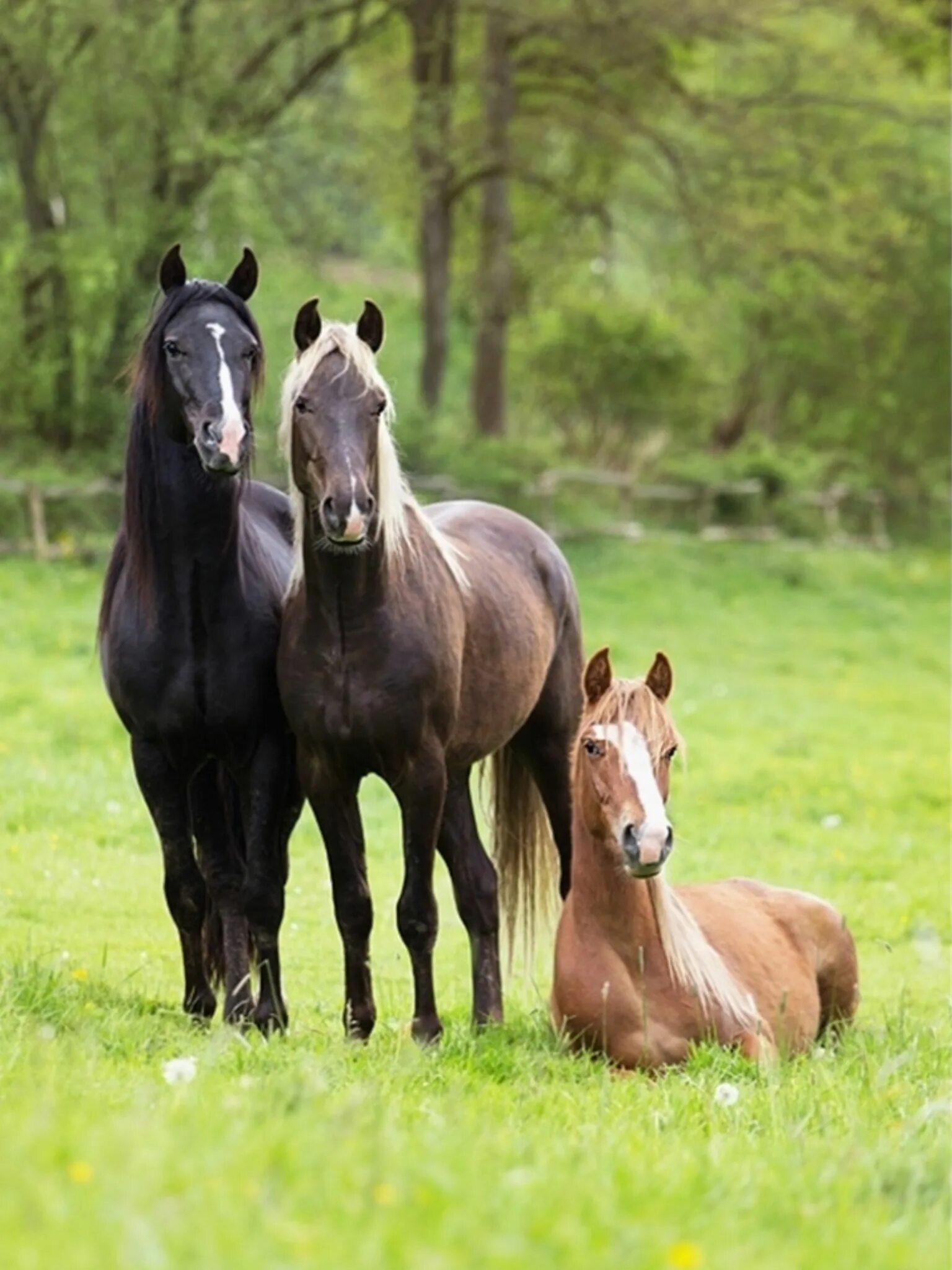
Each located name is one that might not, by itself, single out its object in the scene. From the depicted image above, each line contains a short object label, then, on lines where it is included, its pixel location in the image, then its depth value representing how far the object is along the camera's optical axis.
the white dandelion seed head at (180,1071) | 7.64
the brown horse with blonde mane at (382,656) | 11.23
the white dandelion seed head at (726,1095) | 9.41
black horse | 12.02
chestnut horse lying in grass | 10.89
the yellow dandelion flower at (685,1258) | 5.28
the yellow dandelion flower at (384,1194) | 5.32
